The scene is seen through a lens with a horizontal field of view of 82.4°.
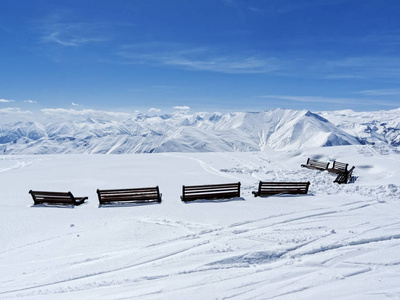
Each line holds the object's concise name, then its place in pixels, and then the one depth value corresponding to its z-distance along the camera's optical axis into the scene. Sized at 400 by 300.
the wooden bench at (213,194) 13.77
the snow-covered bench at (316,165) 23.63
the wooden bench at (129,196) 13.59
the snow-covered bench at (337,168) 21.11
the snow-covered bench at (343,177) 17.76
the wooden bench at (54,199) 13.55
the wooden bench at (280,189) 14.26
